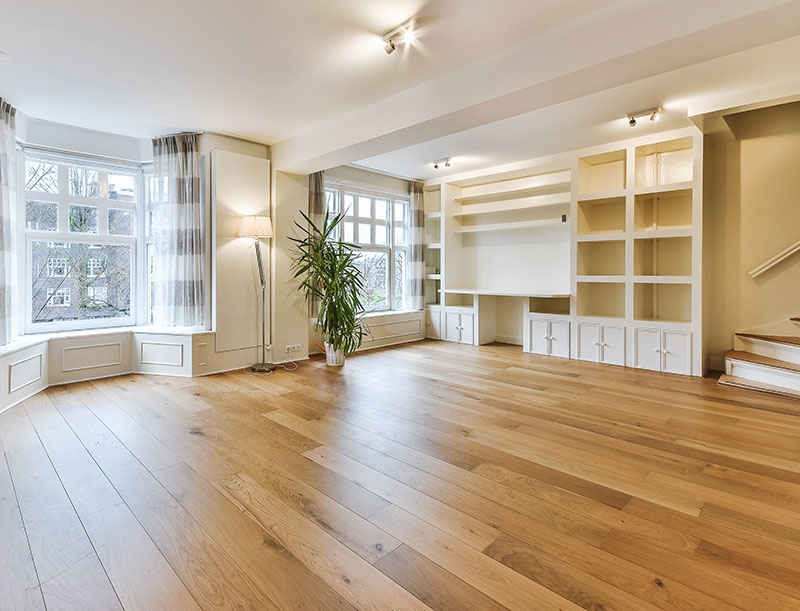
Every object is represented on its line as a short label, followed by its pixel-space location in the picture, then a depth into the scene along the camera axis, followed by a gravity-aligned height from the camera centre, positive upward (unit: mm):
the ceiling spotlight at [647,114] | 4056 +1746
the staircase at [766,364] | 3947 -685
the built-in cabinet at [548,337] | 5734 -589
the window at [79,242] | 4438 +593
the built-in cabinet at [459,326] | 6828 -513
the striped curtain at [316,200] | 5637 +1267
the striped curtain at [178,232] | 4809 +721
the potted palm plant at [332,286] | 5172 +113
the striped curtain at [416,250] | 7074 +748
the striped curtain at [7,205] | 3754 +819
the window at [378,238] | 6402 +913
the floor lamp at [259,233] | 4766 +703
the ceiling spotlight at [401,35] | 2676 +1694
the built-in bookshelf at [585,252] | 4918 +600
